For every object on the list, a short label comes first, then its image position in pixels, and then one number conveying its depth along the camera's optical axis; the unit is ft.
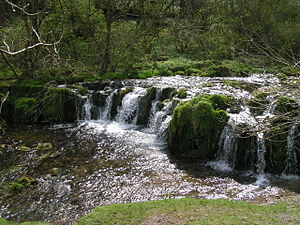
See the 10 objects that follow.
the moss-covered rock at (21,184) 28.37
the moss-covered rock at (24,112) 49.52
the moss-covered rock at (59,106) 50.26
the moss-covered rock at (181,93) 44.68
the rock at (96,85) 57.13
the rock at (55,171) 32.04
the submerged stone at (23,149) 38.24
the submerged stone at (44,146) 39.01
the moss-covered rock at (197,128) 35.70
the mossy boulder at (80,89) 53.67
